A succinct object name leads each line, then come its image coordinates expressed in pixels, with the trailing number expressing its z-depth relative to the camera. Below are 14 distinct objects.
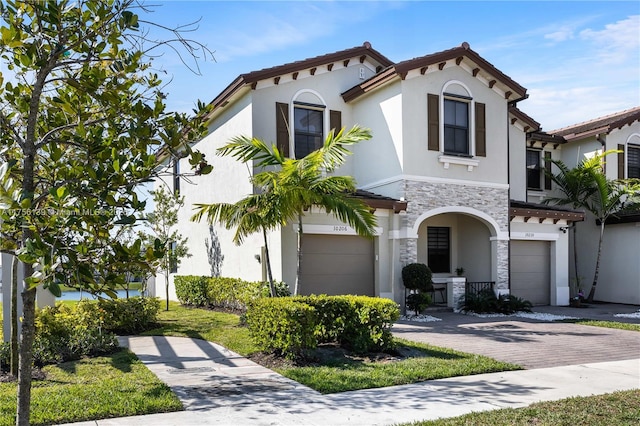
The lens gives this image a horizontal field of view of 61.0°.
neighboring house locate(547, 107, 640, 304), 20.16
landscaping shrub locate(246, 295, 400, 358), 9.16
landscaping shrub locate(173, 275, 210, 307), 18.88
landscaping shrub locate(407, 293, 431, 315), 15.14
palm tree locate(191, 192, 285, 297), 11.95
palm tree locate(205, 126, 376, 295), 11.88
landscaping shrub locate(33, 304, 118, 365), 8.91
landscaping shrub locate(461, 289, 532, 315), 16.70
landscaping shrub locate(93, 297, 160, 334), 12.21
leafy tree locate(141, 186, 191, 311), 19.09
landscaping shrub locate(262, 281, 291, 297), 14.21
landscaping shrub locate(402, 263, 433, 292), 15.30
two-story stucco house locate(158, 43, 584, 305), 16.03
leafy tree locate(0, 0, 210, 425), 3.55
